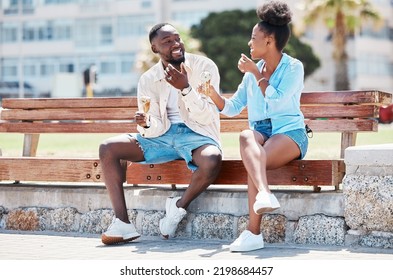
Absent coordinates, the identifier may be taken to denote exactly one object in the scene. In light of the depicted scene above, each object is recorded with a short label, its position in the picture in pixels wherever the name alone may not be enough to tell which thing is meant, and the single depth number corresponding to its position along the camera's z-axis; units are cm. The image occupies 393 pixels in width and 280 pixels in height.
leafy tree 7131
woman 801
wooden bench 857
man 860
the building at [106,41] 8095
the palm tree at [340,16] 5779
